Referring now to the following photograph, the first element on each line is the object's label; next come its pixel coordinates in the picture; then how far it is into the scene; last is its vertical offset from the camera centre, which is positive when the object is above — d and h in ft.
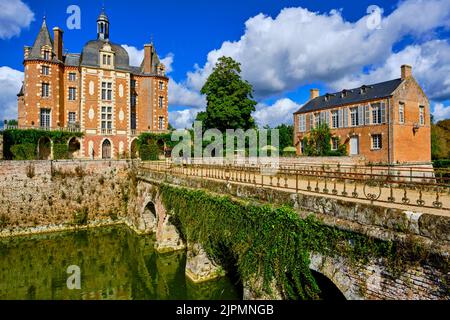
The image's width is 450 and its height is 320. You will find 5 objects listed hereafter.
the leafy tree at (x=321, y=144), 112.98 +6.58
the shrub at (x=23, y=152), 86.48 +3.01
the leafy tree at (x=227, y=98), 94.02 +20.47
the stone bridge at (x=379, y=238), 15.10 -4.46
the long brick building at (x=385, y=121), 97.50 +14.02
